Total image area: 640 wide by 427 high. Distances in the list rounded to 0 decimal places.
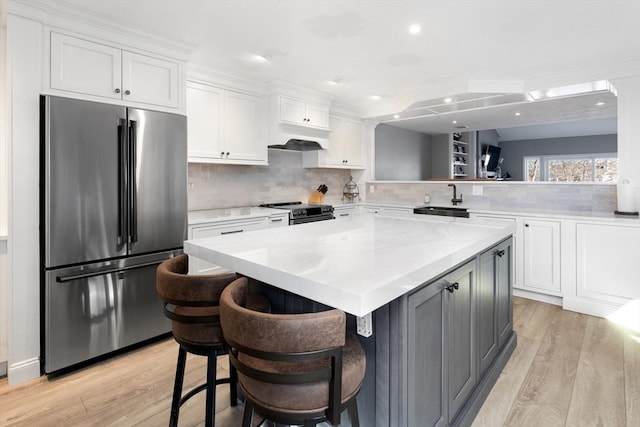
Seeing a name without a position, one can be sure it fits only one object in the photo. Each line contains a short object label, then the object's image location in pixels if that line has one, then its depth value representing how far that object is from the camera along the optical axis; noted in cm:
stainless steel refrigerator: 225
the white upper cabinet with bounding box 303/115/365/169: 496
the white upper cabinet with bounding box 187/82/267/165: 341
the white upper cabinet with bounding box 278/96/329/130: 409
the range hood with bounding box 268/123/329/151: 409
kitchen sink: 430
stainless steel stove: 400
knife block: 501
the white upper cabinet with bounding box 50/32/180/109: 231
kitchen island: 118
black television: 927
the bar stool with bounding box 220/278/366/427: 98
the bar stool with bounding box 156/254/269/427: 141
